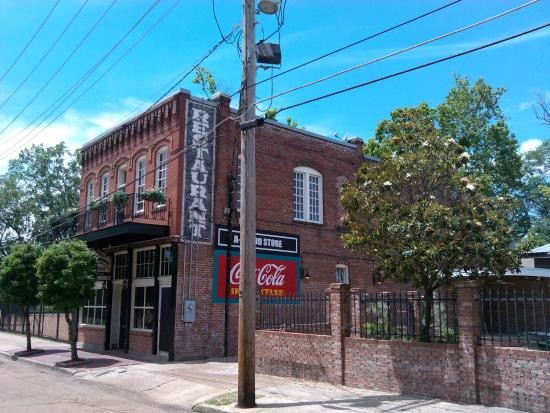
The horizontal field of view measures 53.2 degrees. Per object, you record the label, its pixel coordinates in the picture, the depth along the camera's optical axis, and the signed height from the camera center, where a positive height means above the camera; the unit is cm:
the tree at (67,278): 1742 +63
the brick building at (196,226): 1842 +265
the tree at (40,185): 4488 +915
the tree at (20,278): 2088 +76
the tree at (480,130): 3459 +1053
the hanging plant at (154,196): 1856 +345
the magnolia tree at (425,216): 1119 +177
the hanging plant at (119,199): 1995 +357
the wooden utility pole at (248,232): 1034 +129
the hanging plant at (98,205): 2130 +361
